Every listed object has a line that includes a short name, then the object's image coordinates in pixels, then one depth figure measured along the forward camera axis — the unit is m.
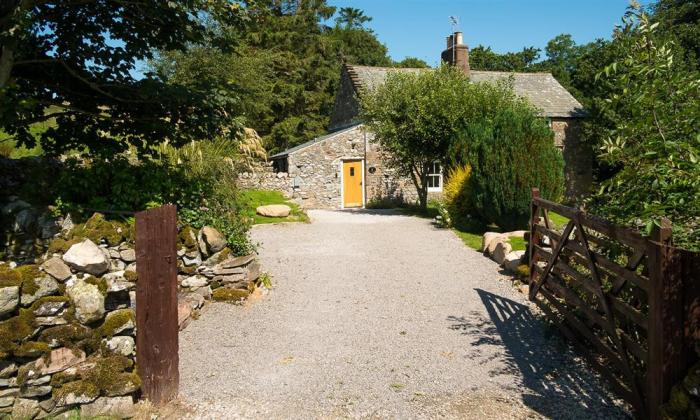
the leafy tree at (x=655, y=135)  3.44
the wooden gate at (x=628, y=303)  3.44
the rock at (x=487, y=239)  10.96
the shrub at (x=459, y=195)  14.25
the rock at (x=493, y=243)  10.45
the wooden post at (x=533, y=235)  7.50
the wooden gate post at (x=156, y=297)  4.13
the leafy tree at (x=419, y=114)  15.55
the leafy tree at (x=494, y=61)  46.84
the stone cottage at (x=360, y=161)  20.72
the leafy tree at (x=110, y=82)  6.19
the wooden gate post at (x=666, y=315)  3.44
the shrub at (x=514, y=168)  12.56
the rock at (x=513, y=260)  8.99
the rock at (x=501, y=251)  9.66
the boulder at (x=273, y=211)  15.51
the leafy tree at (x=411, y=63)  44.00
